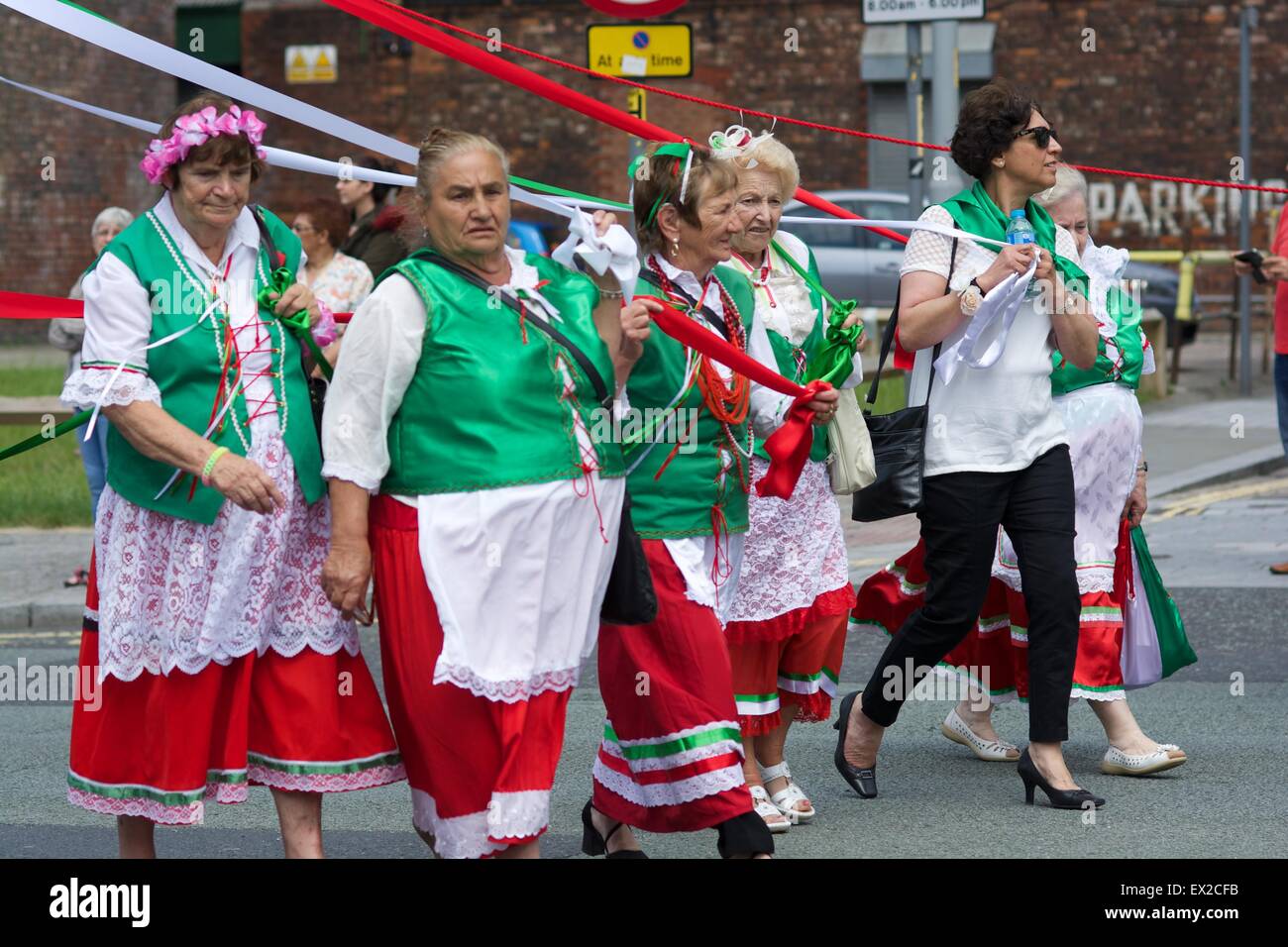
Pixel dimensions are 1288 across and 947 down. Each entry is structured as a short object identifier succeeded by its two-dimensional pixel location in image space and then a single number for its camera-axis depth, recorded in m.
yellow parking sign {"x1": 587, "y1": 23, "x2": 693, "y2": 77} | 11.89
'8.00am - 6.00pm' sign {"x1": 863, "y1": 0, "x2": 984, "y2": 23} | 11.48
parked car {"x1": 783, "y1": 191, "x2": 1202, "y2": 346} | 20.72
